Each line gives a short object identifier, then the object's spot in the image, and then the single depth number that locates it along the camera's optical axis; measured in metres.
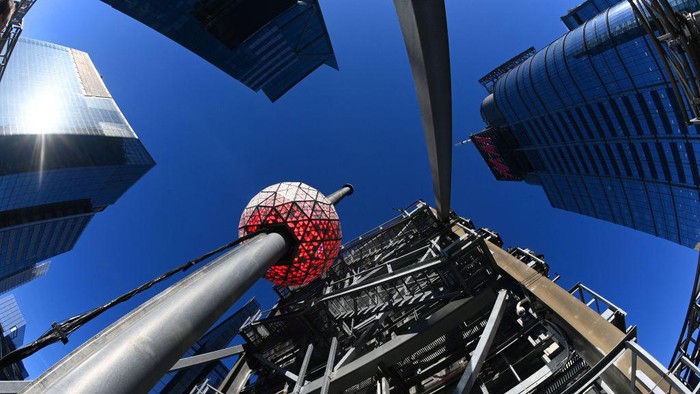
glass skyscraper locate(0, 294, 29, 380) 121.54
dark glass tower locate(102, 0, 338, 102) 46.19
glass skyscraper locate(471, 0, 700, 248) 55.75
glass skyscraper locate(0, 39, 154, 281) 72.25
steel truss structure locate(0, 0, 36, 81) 22.39
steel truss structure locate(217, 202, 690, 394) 6.29
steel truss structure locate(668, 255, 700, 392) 7.02
